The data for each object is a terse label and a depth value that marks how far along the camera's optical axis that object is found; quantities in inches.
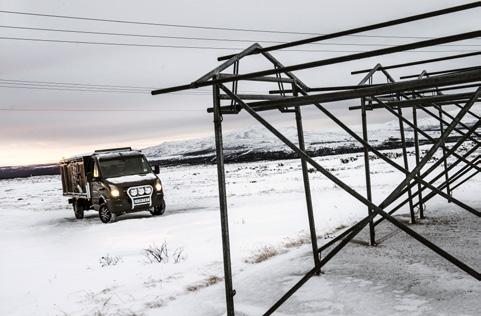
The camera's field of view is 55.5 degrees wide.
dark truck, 620.4
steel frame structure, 167.3
